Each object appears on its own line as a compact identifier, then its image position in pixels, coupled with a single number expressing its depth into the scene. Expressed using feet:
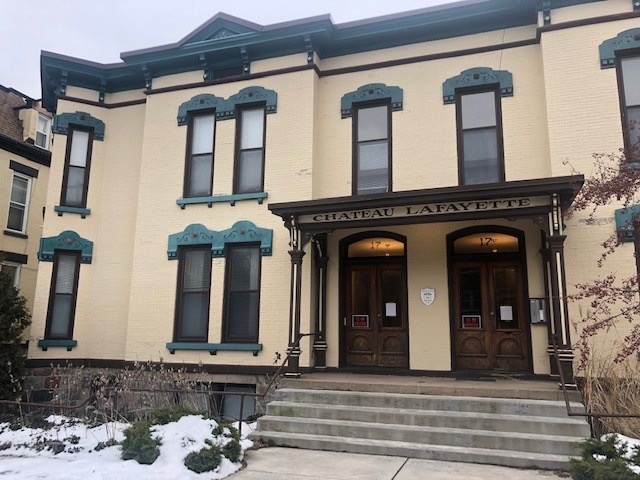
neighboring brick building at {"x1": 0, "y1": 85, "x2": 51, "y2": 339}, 56.90
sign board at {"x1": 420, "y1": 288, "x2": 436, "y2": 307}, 34.55
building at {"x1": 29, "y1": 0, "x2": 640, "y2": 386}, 32.32
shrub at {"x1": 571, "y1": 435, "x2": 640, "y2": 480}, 18.03
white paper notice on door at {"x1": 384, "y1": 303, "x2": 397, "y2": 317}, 35.91
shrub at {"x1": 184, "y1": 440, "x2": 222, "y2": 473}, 21.35
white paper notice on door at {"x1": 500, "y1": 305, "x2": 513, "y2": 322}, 33.47
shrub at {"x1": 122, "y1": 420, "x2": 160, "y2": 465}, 21.95
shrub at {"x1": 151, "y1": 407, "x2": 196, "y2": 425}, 25.26
